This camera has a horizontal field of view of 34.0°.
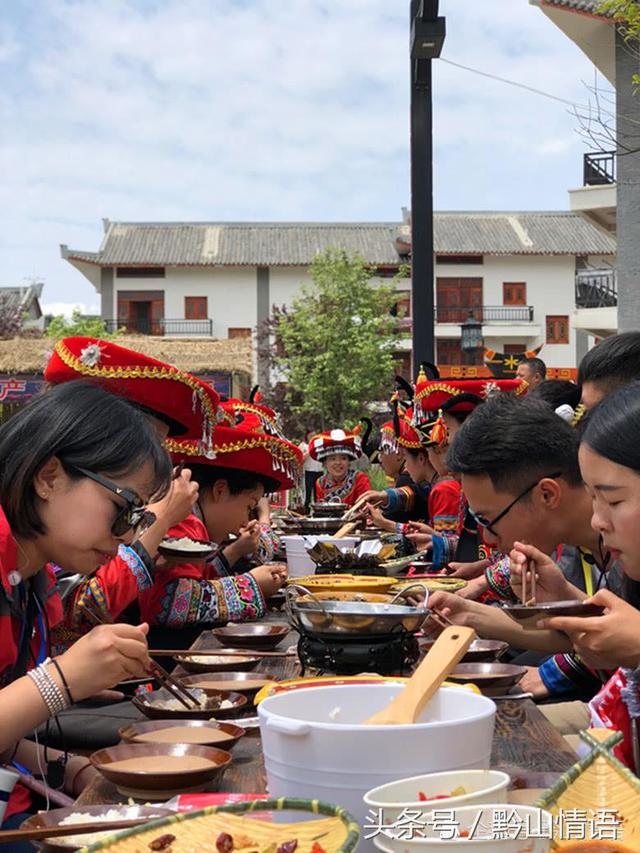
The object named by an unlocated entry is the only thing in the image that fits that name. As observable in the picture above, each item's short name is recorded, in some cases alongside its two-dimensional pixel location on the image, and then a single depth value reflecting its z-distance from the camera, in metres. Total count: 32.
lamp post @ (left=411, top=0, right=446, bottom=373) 7.92
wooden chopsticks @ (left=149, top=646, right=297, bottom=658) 2.61
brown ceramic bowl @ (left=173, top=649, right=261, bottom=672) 2.54
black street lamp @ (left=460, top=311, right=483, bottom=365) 16.09
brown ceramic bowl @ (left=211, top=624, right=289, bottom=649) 2.96
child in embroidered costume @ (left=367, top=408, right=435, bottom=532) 8.25
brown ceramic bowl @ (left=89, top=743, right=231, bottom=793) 1.54
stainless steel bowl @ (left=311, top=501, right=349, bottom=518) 8.22
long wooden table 1.60
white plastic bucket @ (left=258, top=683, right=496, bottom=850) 1.15
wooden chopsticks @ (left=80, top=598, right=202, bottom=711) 2.00
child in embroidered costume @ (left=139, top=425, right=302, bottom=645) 3.44
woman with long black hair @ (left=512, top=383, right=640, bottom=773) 1.93
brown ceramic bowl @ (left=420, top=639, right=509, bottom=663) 2.59
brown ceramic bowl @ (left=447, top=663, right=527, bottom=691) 2.24
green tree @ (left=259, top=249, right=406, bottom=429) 30.55
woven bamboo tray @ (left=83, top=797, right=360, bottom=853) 1.05
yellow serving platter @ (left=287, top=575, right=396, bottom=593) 2.91
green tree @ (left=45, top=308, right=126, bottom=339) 35.72
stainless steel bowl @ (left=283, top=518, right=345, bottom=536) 5.79
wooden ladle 1.31
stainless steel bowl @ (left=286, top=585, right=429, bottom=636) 1.98
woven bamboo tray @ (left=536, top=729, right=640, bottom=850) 1.15
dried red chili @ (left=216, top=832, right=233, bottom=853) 1.07
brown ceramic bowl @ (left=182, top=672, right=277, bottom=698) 2.28
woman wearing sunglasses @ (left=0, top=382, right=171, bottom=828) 2.19
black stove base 2.01
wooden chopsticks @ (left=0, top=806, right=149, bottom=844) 1.31
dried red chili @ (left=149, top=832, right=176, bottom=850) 1.07
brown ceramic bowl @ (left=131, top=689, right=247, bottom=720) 2.00
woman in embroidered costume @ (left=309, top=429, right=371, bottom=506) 10.70
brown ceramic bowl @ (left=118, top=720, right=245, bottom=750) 1.83
